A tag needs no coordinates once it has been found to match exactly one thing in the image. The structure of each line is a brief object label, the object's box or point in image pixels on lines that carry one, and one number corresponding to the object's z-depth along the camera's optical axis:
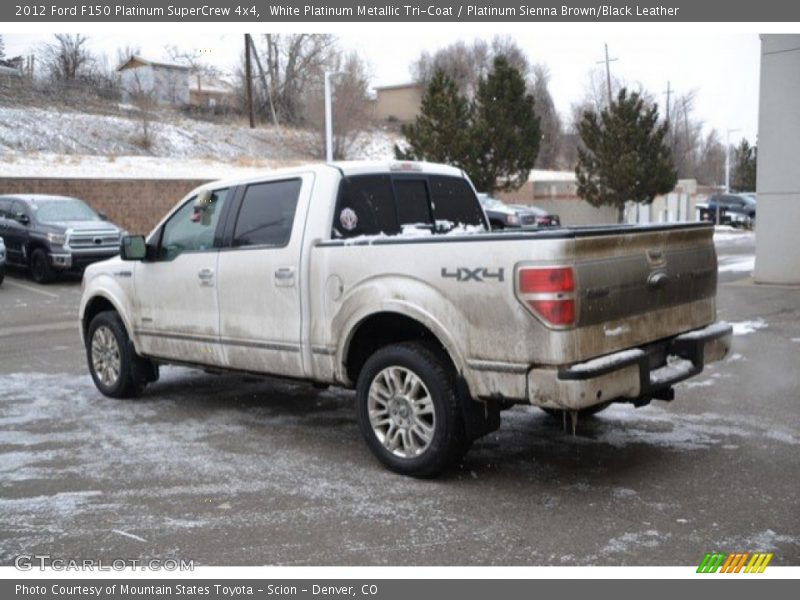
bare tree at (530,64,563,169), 65.56
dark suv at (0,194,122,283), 18.34
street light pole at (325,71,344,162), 24.23
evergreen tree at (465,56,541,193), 31.12
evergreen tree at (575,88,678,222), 32.09
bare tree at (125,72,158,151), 39.12
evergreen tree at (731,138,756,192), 56.41
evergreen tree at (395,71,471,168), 29.77
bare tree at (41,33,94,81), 39.97
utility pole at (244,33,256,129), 42.10
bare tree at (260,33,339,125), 47.84
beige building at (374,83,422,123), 66.81
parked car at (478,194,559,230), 27.92
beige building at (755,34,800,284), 14.91
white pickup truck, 4.77
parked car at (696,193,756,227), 40.66
